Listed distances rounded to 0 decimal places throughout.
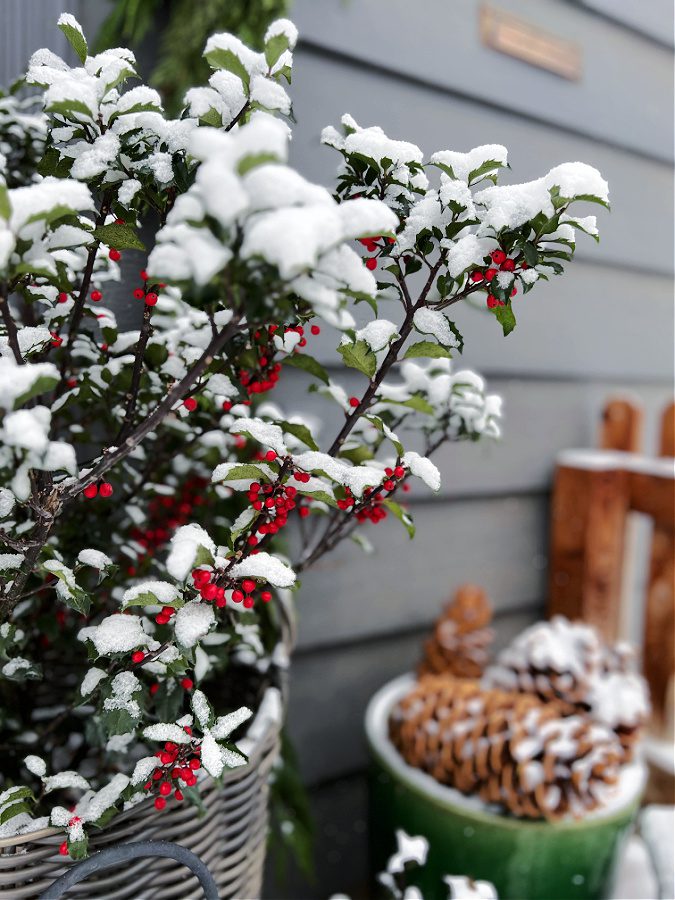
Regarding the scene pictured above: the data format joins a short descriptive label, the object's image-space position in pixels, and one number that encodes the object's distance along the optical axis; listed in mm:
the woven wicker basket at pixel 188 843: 471
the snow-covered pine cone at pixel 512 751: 821
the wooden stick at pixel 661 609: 1170
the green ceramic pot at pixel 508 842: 816
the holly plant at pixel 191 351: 333
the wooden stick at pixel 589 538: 1236
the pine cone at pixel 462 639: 1076
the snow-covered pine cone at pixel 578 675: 944
